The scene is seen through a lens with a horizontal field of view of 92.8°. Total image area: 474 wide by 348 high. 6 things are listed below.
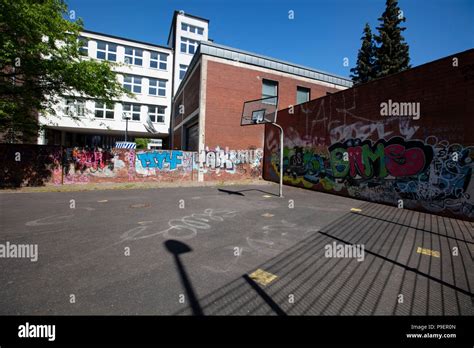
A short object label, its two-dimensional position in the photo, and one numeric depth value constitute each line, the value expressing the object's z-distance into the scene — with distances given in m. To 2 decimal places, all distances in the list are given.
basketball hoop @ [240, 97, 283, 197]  12.68
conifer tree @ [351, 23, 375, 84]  27.23
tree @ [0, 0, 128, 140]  10.12
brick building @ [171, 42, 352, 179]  18.89
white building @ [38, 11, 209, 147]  30.33
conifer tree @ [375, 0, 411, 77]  24.70
